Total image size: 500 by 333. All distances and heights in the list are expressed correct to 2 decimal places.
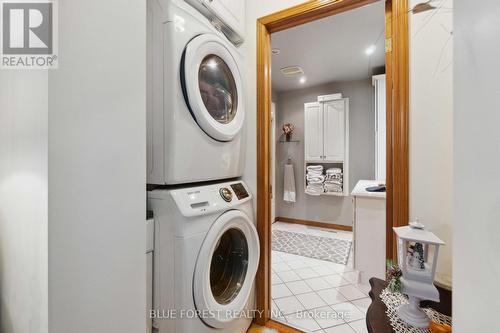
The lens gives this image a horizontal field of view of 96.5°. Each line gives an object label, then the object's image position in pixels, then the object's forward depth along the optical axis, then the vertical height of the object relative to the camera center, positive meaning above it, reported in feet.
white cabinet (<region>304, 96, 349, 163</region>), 11.70 +1.93
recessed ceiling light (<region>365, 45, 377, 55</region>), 8.43 +4.50
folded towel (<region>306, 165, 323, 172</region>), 12.45 -0.10
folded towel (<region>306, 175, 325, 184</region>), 12.32 -0.72
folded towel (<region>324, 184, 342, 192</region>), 11.90 -1.18
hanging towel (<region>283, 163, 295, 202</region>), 13.37 -1.13
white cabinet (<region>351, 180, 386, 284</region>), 6.43 -2.02
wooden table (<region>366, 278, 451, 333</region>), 2.35 -1.68
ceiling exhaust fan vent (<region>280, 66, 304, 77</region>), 10.30 +4.54
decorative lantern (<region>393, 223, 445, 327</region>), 2.30 -1.17
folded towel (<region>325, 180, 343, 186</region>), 11.90 -0.86
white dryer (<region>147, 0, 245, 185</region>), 3.38 +1.09
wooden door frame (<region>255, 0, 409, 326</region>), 3.81 +1.06
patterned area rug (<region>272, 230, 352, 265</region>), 9.12 -3.65
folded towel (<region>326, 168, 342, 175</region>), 11.92 -0.24
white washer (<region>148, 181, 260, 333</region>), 3.21 -1.33
